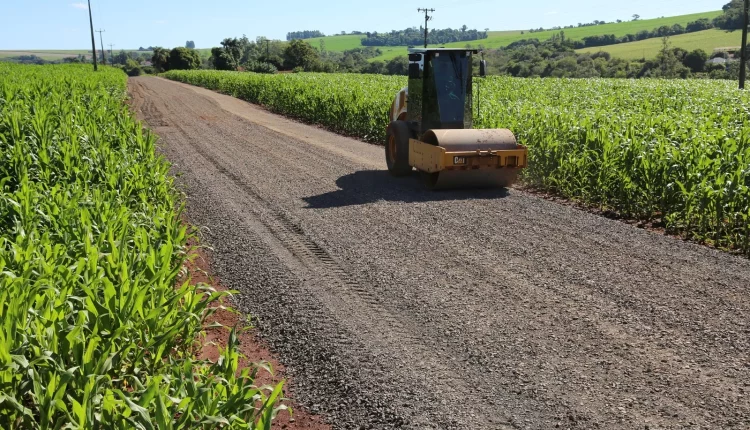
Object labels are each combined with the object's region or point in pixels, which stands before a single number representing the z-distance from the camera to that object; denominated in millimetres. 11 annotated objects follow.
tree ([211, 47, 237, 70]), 95188
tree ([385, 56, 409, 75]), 75681
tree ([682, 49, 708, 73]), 70000
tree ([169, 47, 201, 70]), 110125
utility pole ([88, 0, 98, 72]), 60719
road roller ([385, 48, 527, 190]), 11648
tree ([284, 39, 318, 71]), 88000
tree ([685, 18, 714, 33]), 123688
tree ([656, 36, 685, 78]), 65000
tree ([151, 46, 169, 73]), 113406
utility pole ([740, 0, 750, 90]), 35312
